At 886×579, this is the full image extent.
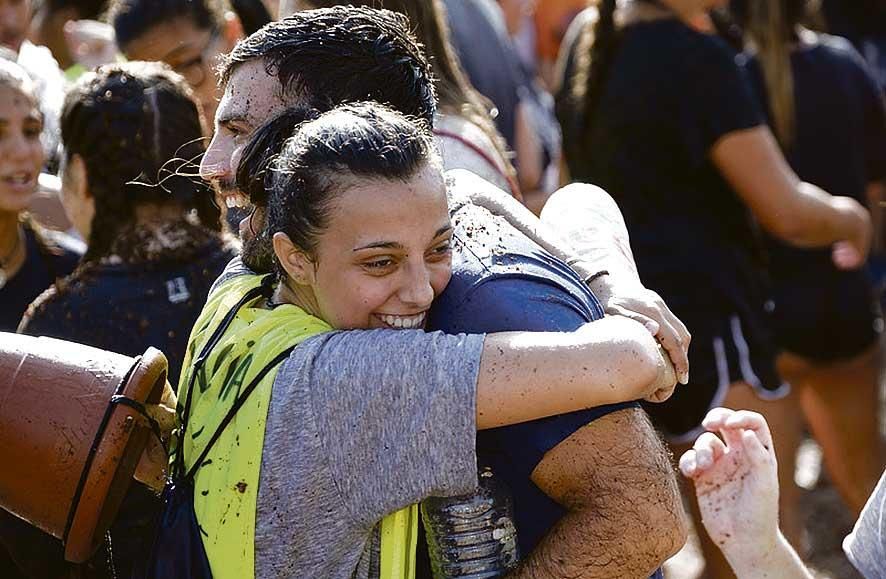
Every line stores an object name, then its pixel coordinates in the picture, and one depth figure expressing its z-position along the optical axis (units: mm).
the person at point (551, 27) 7148
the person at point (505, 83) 4734
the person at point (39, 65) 4363
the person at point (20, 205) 3461
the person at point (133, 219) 2818
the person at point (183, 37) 4219
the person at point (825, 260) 4594
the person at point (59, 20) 5715
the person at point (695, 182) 3811
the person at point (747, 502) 2068
